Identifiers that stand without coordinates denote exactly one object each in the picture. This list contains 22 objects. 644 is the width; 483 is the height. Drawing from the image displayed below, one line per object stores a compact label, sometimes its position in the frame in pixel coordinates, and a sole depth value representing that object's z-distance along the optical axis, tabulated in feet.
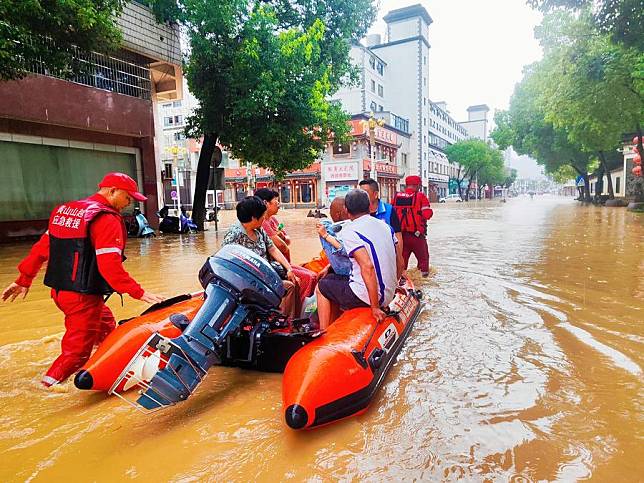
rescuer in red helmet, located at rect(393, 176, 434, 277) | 24.14
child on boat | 12.62
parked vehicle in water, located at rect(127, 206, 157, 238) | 50.90
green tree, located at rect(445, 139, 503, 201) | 213.05
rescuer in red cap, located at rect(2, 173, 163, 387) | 10.78
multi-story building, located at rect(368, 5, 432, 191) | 182.70
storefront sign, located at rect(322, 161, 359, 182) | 134.92
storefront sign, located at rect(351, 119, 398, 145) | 132.98
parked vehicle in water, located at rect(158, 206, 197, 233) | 54.65
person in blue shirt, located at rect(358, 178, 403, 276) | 18.99
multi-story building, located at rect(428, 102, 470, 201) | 212.64
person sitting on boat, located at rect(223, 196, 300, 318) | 13.38
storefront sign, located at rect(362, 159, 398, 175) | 135.81
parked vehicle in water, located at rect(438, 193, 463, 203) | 204.68
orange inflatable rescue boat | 9.06
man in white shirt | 11.68
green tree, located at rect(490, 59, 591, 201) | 115.34
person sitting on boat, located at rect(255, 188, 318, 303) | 15.87
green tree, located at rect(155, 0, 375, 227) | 44.60
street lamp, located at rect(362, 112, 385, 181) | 108.37
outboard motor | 9.04
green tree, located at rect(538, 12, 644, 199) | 54.44
